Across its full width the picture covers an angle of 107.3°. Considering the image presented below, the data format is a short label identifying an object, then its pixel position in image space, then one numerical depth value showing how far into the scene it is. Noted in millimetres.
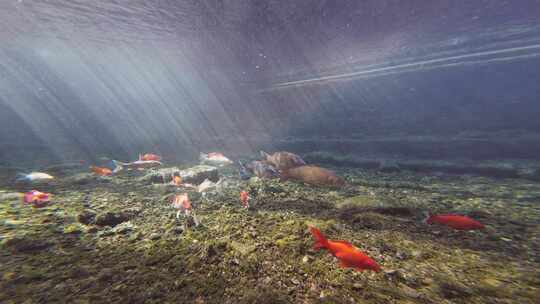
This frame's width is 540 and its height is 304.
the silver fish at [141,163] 6146
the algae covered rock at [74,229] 2883
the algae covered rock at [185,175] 6328
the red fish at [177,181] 5512
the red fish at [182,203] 3553
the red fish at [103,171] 5838
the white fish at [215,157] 7376
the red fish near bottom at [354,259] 1720
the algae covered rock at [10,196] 4062
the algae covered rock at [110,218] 3191
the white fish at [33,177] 5426
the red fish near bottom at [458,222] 2641
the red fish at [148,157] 6718
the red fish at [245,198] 3960
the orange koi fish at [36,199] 3834
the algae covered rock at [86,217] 3215
